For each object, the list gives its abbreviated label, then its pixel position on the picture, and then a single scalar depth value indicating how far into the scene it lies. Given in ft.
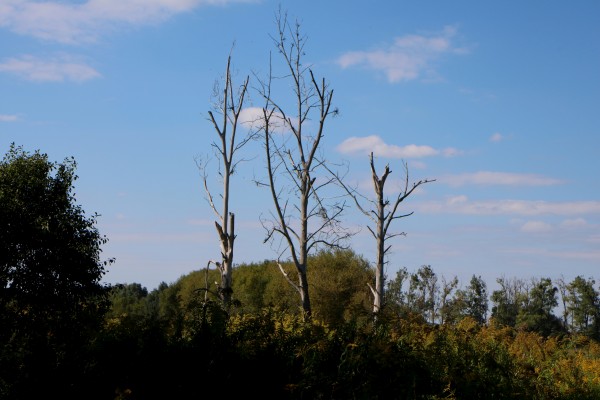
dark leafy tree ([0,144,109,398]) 62.13
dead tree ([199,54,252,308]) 83.35
